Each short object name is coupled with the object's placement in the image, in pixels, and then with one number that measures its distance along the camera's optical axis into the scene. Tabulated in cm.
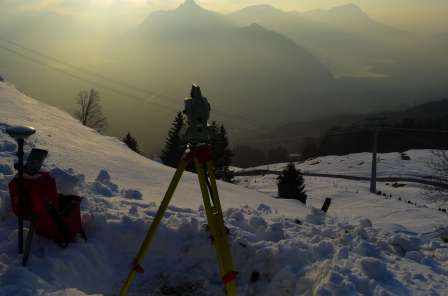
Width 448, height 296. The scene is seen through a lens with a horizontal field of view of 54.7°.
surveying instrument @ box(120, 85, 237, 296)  457
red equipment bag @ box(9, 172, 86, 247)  526
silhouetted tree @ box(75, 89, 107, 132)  6338
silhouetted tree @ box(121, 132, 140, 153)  5147
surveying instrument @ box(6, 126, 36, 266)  478
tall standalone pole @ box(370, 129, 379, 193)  3412
